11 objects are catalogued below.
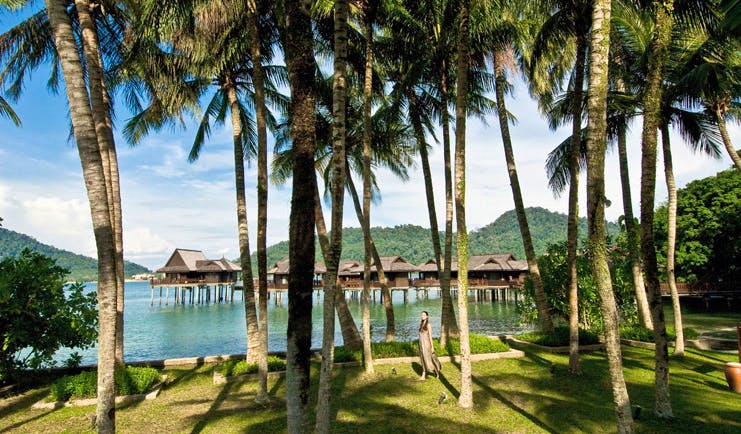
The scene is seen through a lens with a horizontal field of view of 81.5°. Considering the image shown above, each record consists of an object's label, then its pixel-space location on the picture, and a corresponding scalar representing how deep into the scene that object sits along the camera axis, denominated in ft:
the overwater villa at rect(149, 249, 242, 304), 176.35
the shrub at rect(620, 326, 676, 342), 45.29
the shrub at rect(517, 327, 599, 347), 44.24
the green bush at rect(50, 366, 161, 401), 29.50
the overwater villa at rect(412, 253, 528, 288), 169.27
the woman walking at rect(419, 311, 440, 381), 33.99
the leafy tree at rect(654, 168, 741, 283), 107.96
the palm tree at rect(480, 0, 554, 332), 45.75
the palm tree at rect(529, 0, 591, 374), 34.30
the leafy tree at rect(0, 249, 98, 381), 32.24
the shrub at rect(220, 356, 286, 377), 35.58
